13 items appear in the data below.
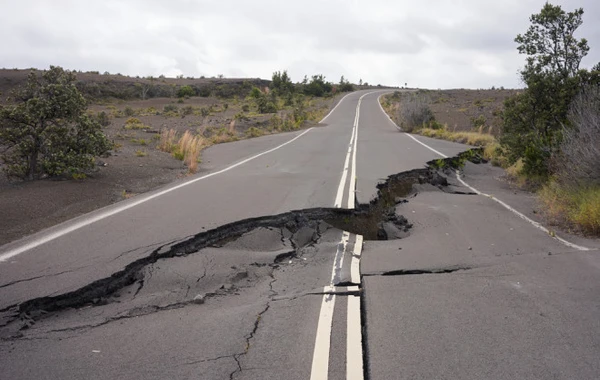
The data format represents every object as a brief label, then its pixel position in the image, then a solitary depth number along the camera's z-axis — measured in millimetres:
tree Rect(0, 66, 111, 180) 10303
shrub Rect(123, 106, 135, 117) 33172
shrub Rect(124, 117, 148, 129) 24950
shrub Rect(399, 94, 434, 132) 31344
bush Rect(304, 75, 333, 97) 75000
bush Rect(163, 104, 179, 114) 37694
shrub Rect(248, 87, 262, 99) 56062
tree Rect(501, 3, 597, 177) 12219
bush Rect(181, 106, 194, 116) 37281
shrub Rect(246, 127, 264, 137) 26672
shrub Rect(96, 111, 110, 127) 25358
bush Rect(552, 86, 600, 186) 8867
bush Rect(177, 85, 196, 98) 54125
